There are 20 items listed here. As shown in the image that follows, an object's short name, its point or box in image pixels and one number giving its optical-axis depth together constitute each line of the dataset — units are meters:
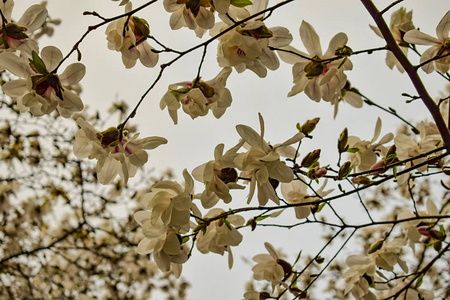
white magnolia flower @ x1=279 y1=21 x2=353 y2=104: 0.96
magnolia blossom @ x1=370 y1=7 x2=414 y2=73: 1.12
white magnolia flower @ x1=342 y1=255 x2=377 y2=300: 1.25
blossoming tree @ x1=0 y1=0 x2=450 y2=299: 0.85
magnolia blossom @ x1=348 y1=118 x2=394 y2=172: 1.17
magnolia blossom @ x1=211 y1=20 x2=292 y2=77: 0.86
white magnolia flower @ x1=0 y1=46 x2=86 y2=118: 0.83
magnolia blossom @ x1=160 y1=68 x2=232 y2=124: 0.88
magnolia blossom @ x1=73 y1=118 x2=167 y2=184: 0.87
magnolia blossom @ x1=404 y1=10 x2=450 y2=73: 1.01
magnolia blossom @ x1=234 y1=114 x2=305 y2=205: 0.82
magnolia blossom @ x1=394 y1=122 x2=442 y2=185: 1.17
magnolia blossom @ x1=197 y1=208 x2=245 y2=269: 0.98
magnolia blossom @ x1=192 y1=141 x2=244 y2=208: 0.83
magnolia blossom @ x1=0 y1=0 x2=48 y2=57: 0.87
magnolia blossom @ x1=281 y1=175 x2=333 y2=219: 1.16
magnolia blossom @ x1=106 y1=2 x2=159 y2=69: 0.92
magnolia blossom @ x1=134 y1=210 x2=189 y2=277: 0.89
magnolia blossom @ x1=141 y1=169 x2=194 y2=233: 0.84
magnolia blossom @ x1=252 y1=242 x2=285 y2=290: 1.20
